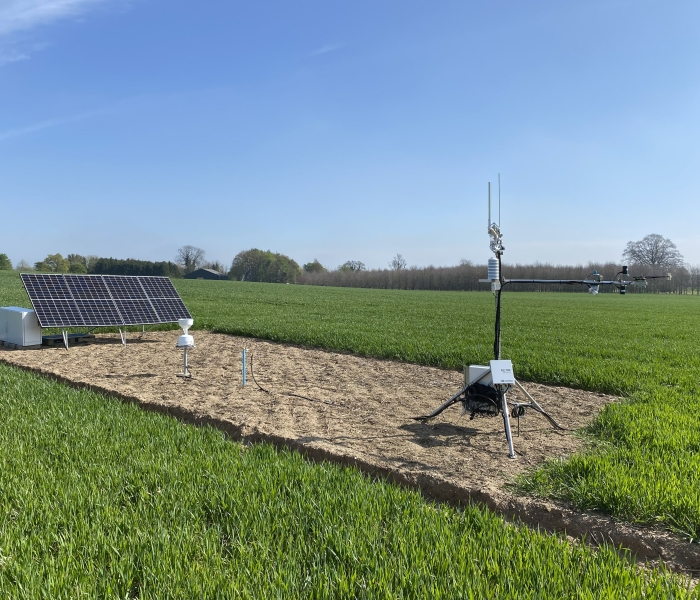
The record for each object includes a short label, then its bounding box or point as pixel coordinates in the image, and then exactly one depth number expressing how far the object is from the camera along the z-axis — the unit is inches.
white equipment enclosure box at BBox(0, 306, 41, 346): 478.3
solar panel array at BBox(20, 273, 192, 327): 484.3
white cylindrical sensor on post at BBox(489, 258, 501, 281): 218.4
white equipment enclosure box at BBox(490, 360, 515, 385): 224.0
